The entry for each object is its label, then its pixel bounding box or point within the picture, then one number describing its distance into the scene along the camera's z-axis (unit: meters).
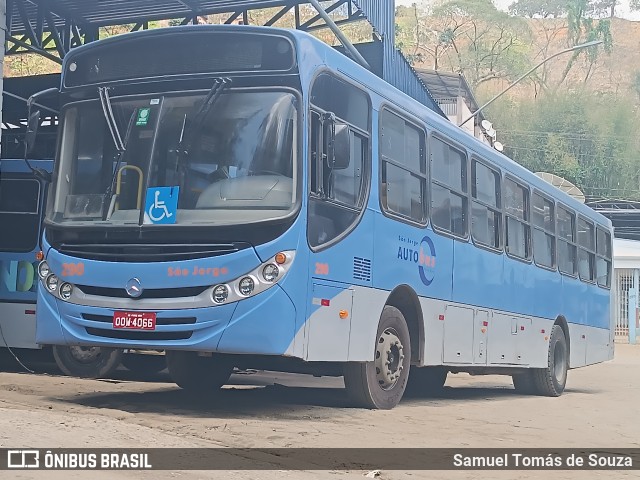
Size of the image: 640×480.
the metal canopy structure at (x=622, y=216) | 50.12
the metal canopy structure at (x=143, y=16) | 18.22
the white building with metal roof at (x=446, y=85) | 47.34
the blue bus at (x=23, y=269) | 13.77
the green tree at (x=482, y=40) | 97.69
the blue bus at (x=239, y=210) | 8.62
